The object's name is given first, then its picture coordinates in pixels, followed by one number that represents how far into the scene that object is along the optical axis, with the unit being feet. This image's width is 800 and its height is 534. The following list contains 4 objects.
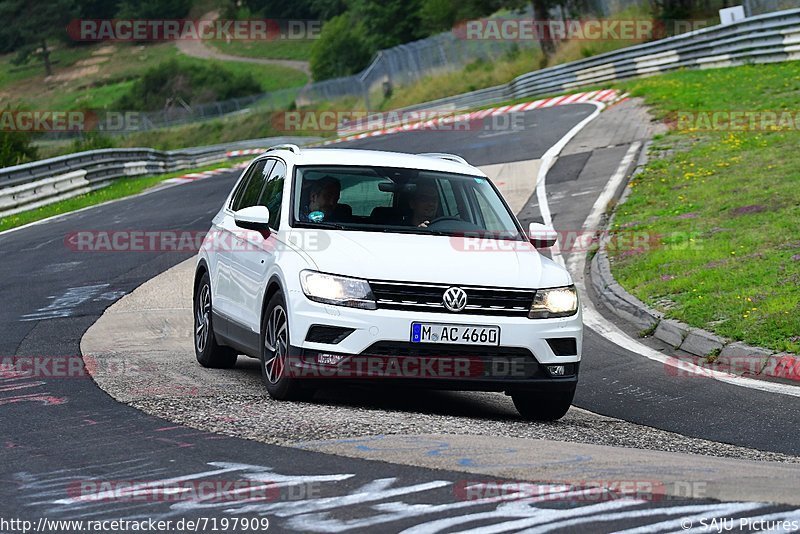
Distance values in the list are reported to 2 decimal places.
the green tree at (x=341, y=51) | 355.15
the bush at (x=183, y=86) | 363.97
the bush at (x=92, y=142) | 130.31
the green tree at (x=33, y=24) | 407.64
